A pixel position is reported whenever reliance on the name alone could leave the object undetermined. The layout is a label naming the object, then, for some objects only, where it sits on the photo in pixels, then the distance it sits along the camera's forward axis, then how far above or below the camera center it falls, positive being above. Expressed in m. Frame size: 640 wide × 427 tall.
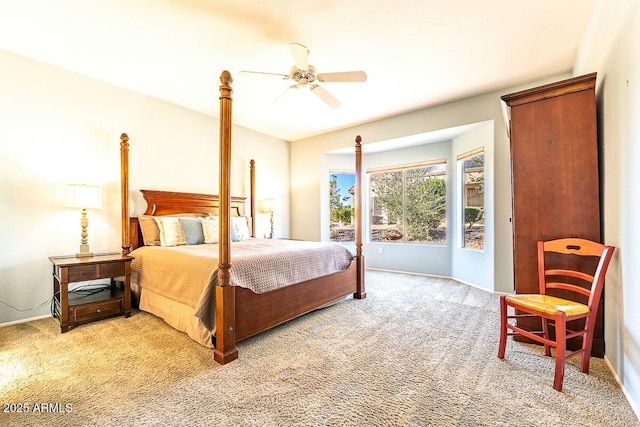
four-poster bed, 2.08 -0.55
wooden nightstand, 2.57 -0.73
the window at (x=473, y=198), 4.29 +0.28
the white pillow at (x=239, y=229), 4.11 -0.17
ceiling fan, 2.38 +1.35
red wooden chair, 1.72 -0.59
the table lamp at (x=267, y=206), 5.19 +0.21
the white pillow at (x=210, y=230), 3.68 -0.16
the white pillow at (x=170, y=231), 3.40 -0.17
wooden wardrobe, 2.06 +0.36
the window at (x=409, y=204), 5.00 +0.24
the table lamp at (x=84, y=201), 2.87 +0.19
